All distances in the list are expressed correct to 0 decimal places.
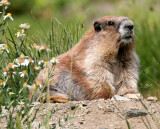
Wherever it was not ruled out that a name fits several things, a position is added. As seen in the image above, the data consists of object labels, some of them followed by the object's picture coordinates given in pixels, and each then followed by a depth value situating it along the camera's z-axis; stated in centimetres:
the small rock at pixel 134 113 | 792
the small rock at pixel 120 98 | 903
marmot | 992
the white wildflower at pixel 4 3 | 731
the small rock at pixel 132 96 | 928
